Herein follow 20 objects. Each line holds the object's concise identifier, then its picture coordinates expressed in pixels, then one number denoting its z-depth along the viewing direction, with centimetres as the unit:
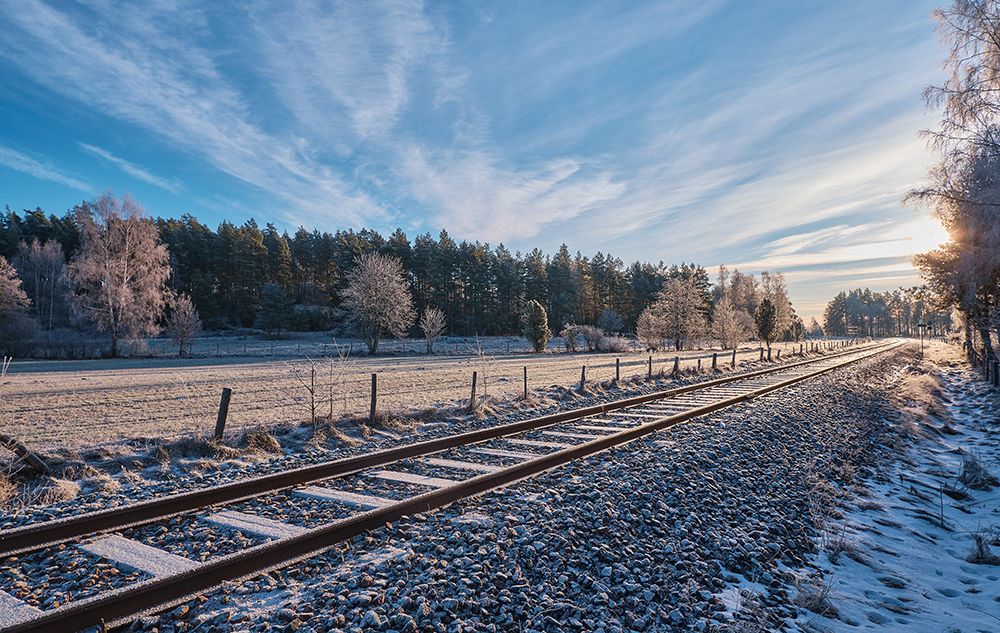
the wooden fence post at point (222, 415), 946
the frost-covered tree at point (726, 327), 5488
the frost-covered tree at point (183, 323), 4431
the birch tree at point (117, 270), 3700
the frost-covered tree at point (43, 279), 5578
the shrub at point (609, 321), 6744
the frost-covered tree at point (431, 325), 5153
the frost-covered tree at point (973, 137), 1121
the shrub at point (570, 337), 5212
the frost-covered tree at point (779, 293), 8275
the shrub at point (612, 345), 5362
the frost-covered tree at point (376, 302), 4747
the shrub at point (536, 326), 4916
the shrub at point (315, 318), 7025
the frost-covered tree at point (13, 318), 3781
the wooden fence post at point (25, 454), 707
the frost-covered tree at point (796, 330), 9375
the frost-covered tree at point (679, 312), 5784
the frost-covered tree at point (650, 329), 5538
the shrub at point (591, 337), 5341
